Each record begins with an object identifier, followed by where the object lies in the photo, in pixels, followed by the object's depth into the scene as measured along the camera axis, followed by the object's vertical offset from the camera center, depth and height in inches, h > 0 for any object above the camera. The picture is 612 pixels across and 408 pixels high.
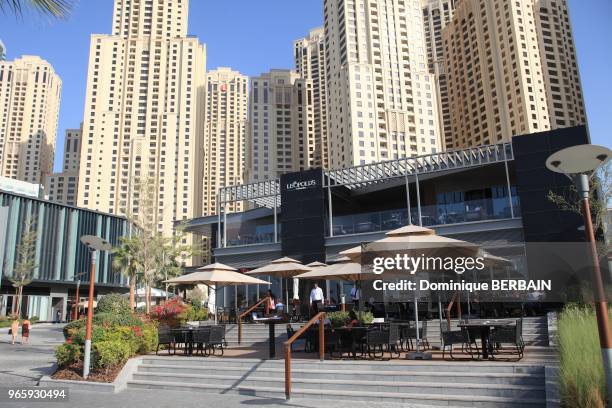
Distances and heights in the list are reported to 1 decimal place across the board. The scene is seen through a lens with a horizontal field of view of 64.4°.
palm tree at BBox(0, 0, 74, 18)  156.7 +99.8
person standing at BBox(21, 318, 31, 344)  845.2 -19.0
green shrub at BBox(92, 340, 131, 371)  418.9 -31.3
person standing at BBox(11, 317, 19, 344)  854.3 -14.4
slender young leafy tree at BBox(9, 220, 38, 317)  1617.5 +230.5
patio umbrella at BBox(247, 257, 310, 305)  741.9 +63.8
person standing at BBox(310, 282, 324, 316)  669.3 +15.3
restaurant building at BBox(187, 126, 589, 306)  878.4 +207.0
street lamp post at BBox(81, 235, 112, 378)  406.9 +40.9
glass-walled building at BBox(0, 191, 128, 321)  1847.9 +259.6
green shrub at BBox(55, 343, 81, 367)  438.0 -31.5
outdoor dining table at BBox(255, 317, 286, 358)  428.8 -21.8
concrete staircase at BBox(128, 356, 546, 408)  302.5 -50.0
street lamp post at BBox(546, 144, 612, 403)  206.0 +56.3
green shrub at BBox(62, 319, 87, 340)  489.8 -8.8
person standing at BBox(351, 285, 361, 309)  663.8 +17.1
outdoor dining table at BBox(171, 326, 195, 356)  469.5 -19.9
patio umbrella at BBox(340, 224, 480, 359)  412.5 +53.0
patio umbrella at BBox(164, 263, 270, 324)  655.1 +48.4
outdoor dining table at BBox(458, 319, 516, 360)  378.6 -22.2
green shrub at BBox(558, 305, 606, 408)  222.5 -32.9
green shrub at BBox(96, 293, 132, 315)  548.4 +15.2
